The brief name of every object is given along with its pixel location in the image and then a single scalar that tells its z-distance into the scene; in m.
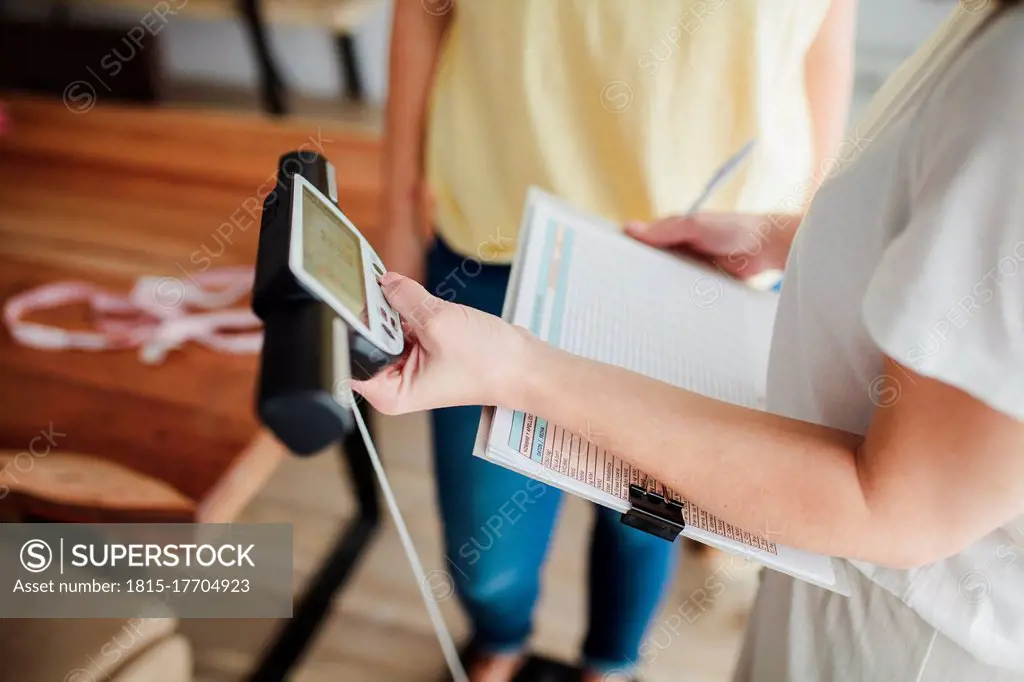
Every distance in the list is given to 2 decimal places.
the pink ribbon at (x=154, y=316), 0.86
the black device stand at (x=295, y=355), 0.27
